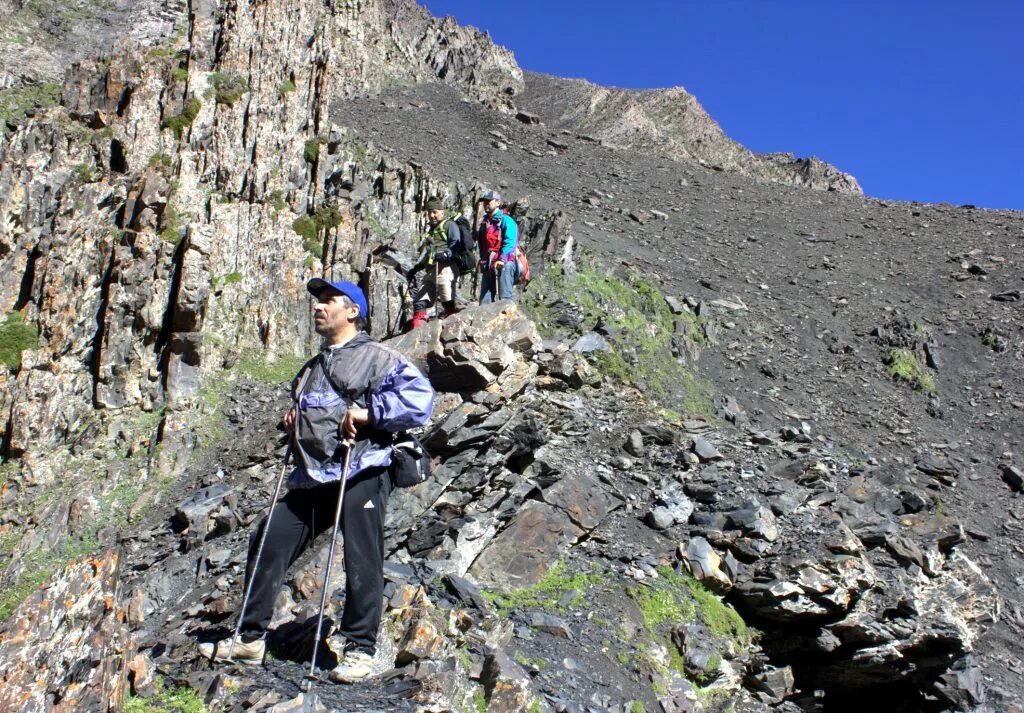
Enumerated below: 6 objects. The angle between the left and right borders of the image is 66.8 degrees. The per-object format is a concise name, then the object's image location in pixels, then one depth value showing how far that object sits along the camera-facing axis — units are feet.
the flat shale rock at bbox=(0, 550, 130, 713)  11.34
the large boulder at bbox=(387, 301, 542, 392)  29.30
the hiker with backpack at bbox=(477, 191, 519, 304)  35.73
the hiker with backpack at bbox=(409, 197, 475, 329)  36.17
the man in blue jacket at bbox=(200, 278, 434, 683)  14.12
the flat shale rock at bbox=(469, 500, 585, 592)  24.08
